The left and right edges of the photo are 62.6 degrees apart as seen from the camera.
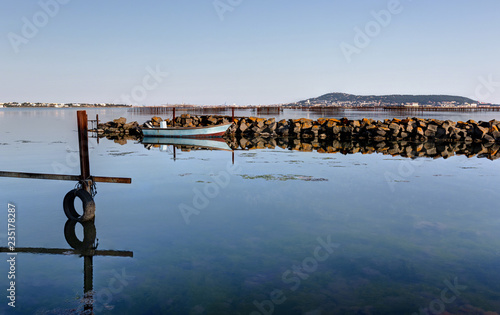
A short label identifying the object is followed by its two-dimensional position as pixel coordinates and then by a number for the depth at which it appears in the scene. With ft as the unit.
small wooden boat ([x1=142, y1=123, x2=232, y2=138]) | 124.16
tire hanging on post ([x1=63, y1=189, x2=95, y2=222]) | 35.24
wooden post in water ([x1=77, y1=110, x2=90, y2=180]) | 35.40
